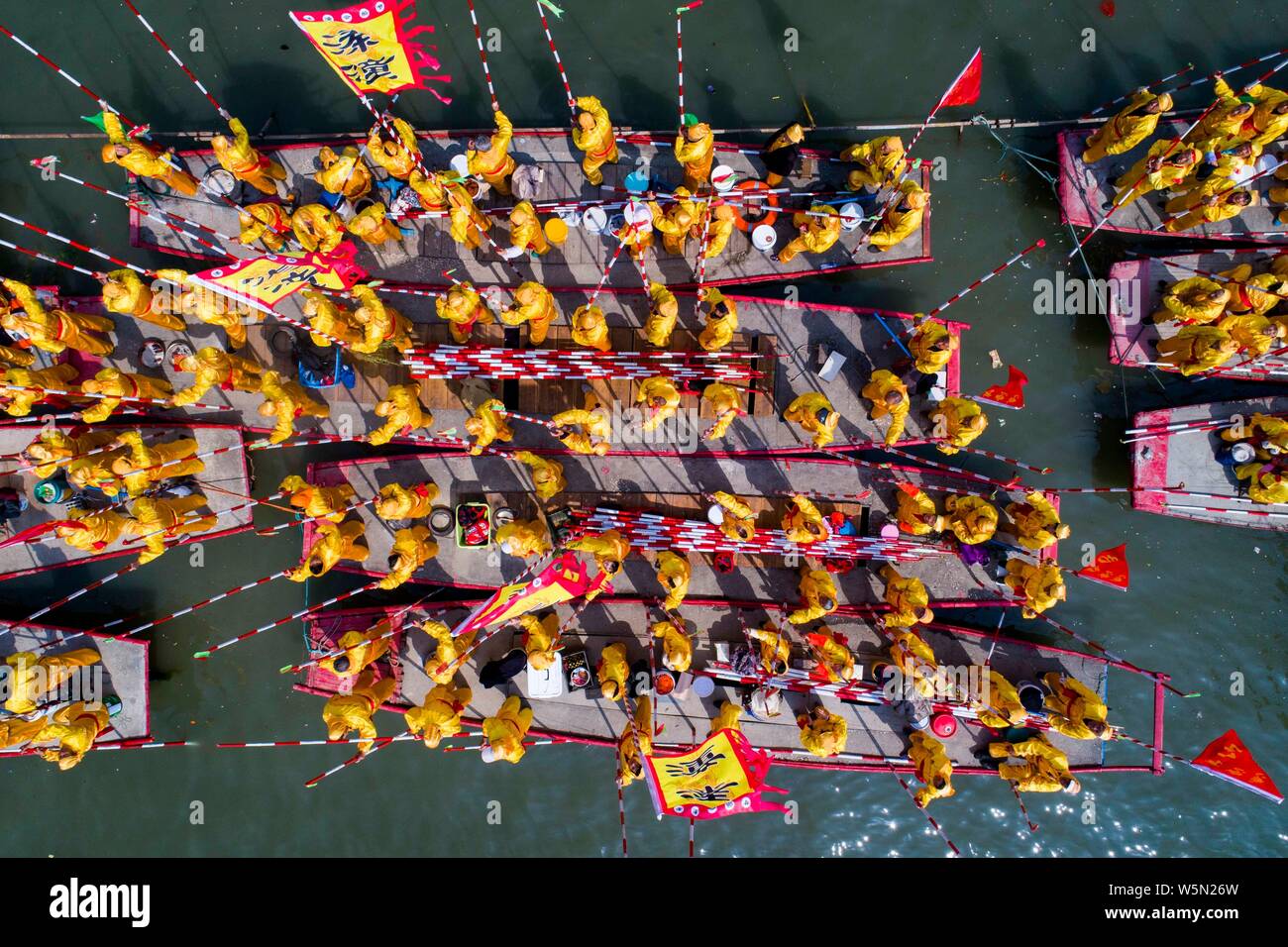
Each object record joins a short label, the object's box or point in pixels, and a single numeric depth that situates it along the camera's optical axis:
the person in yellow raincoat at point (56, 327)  9.33
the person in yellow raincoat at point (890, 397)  9.37
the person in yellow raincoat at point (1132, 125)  9.88
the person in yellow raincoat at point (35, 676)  10.20
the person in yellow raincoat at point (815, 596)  9.84
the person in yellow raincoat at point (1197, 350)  9.60
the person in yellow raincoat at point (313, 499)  9.73
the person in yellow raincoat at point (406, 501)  9.47
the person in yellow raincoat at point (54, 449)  9.55
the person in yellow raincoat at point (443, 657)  9.48
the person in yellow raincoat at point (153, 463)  9.68
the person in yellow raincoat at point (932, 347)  9.41
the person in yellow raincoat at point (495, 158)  9.22
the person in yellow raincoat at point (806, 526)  9.69
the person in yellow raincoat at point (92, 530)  9.73
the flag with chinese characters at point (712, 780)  9.02
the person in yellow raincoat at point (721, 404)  9.51
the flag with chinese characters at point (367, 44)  8.29
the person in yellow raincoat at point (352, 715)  9.43
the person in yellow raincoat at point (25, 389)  9.60
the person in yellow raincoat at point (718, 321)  9.19
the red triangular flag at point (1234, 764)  10.09
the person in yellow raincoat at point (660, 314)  9.05
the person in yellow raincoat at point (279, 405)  9.34
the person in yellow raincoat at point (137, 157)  9.30
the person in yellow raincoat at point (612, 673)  9.84
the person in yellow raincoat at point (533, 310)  9.06
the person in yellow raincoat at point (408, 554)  9.56
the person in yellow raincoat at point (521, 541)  9.34
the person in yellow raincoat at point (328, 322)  9.02
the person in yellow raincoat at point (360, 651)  9.83
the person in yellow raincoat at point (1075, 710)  9.84
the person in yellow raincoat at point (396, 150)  9.40
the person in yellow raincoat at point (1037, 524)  9.73
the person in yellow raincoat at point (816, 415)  9.38
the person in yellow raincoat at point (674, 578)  9.62
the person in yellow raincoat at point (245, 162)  9.56
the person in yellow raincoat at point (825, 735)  9.68
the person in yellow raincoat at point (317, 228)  9.42
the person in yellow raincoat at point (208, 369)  9.28
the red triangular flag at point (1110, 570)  10.70
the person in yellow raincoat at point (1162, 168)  9.81
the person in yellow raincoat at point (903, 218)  9.48
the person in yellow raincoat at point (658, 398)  9.14
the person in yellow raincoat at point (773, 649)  10.00
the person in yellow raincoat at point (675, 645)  9.70
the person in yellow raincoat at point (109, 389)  9.51
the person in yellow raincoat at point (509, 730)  9.57
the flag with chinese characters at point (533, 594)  8.73
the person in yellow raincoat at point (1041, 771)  9.82
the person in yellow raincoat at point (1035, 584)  9.73
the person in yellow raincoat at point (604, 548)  9.24
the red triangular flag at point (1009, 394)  10.77
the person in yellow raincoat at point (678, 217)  9.41
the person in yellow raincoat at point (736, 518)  9.60
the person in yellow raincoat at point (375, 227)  9.55
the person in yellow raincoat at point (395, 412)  9.50
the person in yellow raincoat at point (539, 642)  9.58
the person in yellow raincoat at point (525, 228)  9.27
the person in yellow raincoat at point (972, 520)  9.68
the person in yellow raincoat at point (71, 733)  10.02
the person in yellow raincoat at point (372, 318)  9.23
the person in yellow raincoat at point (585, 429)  9.13
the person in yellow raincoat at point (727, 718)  10.17
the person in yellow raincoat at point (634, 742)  9.93
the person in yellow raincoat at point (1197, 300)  9.81
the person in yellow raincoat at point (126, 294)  9.11
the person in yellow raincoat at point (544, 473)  9.71
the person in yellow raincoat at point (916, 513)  9.89
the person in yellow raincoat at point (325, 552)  9.67
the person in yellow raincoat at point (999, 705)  9.84
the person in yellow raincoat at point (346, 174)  9.69
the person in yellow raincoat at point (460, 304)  8.97
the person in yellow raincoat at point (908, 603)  9.83
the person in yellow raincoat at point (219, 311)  9.99
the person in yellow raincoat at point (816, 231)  9.76
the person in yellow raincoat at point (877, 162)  9.52
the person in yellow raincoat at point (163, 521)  9.82
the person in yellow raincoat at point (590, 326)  9.06
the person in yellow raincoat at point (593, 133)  9.07
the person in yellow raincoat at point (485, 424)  9.28
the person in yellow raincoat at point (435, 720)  9.43
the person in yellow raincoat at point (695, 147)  9.06
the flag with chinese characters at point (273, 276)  8.45
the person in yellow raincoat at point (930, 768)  9.88
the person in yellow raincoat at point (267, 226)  9.64
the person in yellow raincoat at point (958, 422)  9.50
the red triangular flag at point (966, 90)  9.97
